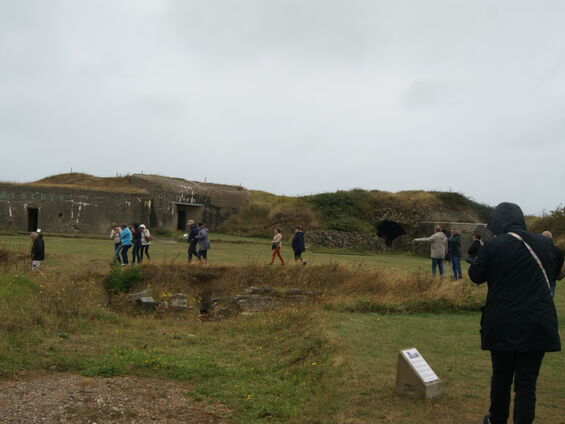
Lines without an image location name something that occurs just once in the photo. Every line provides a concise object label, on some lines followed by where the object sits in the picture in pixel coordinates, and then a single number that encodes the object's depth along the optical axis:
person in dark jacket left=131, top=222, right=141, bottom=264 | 16.50
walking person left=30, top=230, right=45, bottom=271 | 13.80
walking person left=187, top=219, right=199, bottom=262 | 16.02
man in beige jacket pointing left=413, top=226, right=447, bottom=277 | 14.56
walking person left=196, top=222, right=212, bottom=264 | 15.62
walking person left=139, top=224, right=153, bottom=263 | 16.58
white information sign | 5.65
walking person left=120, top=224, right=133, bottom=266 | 15.73
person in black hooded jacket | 4.24
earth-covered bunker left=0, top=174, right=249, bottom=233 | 26.66
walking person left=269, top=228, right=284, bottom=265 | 16.09
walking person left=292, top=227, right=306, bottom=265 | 16.93
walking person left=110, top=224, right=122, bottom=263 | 15.70
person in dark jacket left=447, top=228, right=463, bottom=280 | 14.66
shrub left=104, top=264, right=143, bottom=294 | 13.80
